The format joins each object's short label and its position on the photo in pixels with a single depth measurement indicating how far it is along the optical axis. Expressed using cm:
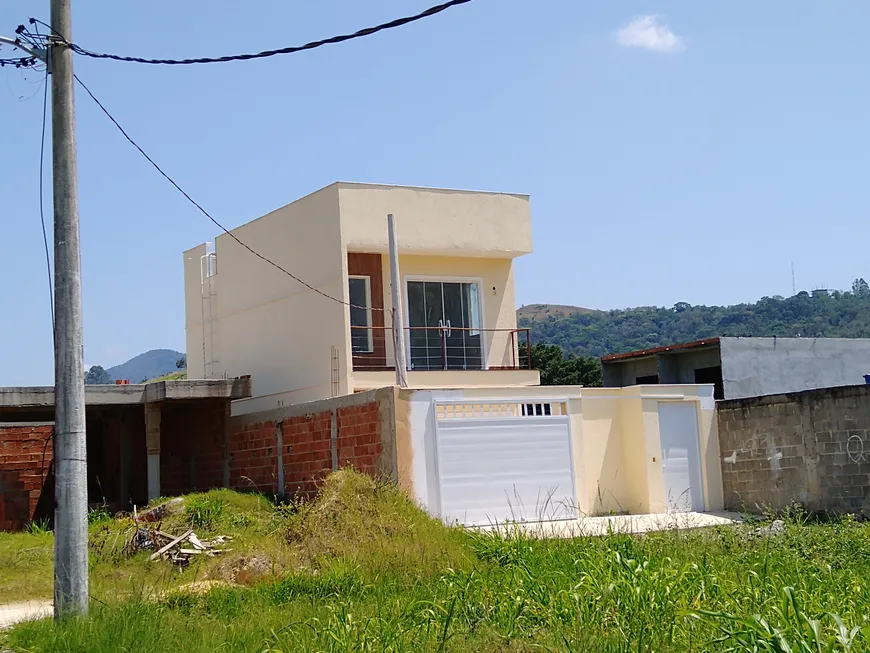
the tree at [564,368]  4603
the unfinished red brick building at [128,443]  1972
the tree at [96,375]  13125
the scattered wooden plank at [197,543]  1456
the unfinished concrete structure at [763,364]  2552
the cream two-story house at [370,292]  2091
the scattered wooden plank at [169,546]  1427
